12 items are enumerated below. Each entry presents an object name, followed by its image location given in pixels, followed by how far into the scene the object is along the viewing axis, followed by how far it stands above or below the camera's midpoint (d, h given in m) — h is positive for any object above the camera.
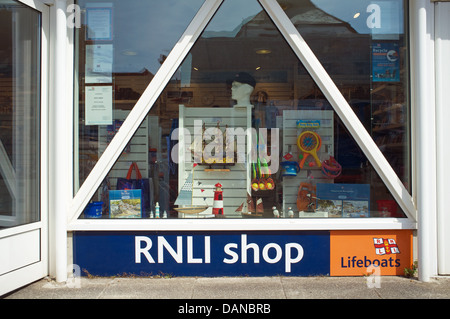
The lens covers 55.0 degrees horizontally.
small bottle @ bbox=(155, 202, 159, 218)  5.16 -0.62
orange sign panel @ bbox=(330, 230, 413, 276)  4.88 -1.08
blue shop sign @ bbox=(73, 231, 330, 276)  4.87 -1.08
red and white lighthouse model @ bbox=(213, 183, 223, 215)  5.20 -0.53
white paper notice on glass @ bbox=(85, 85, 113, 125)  5.12 +0.64
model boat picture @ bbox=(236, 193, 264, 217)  5.12 -0.60
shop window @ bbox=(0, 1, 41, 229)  4.60 +0.50
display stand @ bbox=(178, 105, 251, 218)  5.29 -0.11
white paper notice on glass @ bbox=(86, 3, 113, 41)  5.12 +1.63
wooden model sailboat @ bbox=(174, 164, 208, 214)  5.20 -0.52
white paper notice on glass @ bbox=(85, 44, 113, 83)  5.16 +1.15
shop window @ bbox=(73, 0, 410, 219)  5.09 +0.30
